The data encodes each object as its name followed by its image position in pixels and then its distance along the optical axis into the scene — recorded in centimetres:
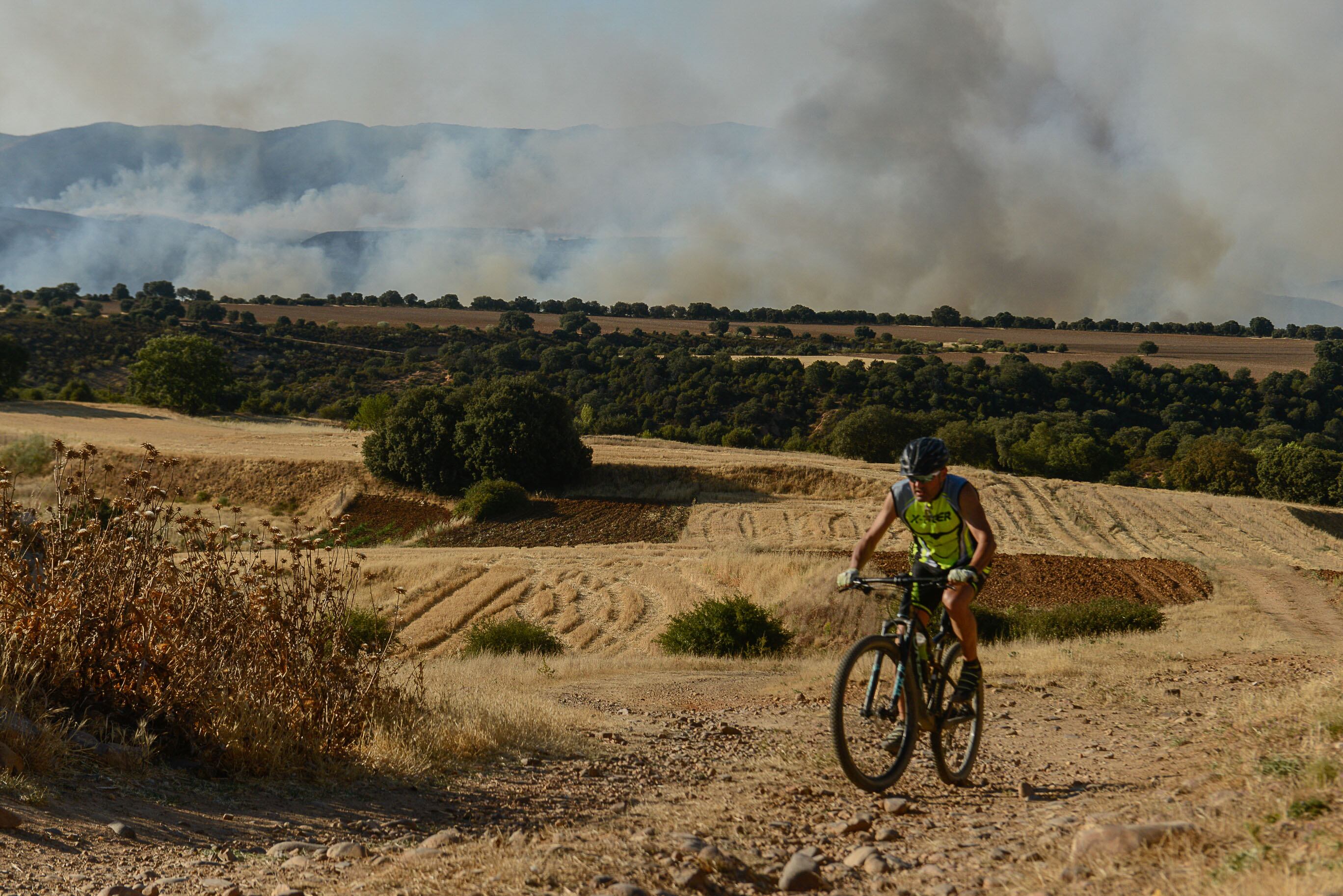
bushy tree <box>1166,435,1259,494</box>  5366
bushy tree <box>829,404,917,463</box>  5888
